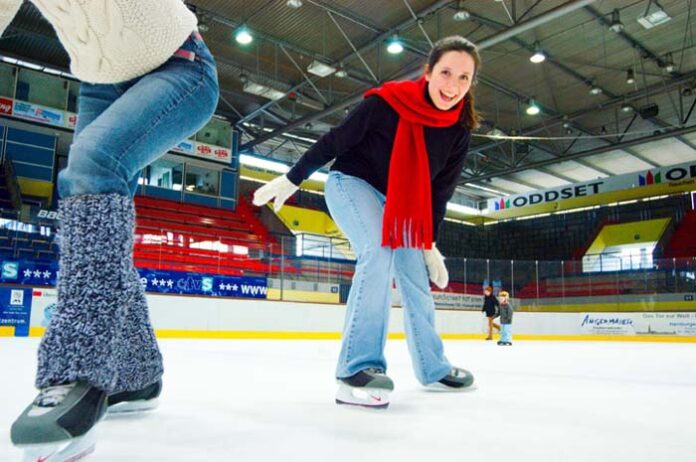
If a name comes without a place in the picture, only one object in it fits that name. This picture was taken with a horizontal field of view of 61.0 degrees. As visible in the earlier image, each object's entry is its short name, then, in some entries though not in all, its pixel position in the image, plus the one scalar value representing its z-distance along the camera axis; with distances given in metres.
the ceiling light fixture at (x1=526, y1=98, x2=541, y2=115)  14.51
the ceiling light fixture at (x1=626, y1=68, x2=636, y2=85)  12.97
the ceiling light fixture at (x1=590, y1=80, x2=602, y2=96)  13.86
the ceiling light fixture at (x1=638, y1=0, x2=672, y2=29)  9.60
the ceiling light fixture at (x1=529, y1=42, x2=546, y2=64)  11.35
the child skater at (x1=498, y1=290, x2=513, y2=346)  10.04
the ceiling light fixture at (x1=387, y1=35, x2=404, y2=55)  11.03
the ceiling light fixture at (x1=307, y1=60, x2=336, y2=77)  11.50
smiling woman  1.82
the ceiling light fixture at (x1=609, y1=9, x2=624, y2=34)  10.35
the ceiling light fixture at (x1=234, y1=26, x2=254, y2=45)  10.84
